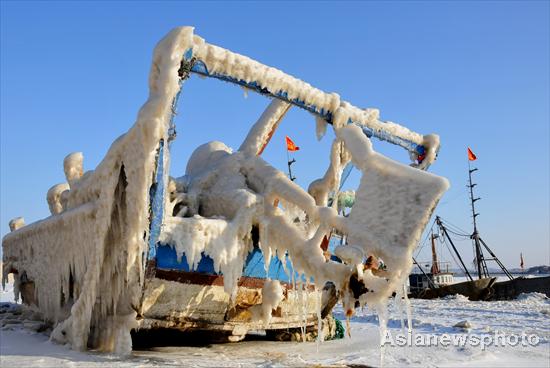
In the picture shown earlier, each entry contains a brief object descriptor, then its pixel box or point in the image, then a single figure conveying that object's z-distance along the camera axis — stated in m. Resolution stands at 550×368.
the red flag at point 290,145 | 15.56
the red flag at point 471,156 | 28.58
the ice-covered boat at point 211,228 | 5.25
